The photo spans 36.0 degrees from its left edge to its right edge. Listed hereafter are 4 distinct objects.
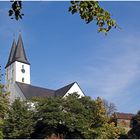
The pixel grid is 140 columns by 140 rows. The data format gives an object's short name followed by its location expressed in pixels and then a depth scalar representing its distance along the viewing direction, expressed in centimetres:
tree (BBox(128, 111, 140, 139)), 3382
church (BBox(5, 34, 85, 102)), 4491
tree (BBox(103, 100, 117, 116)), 4025
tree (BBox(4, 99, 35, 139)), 2533
